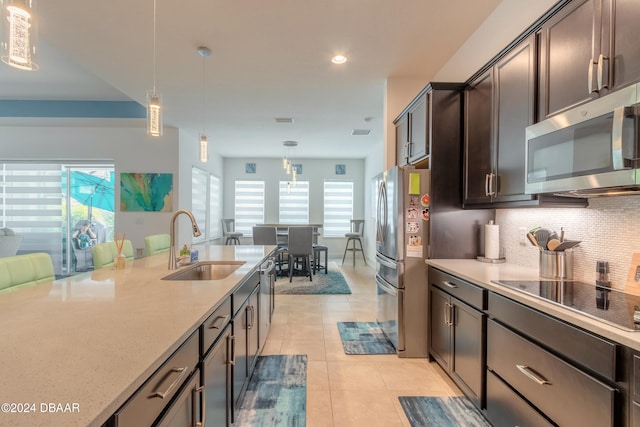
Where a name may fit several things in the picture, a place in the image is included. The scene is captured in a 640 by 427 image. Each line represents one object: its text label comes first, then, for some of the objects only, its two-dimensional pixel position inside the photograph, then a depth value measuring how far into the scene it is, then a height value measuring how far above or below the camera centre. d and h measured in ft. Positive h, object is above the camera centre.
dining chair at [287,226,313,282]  17.25 -1.76
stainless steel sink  7.26 -1.44
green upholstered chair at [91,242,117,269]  6.95 -1.08
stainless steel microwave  3.63 +1.02
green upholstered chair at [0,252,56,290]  4.71 -1.05
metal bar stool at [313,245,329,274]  19.47 -3.20
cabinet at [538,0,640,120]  3.90 +2.56
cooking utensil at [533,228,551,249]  5.90 -0.40
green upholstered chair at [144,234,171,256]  9.20 -1.08
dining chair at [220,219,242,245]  22.85 -1.58
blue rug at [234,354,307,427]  5.72 -4.08
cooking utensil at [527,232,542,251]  6.02 -0.47
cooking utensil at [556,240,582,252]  5.56 -0.52
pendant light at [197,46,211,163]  8.77 +4.95
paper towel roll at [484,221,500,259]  7.54 -0.65
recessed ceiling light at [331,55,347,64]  9.13 +5.00
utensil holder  5.78 -0.96
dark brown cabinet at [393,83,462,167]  7.80 +2.78
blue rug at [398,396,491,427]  5.67 -4.07
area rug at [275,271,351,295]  14.90 -4.00
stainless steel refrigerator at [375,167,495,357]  7.97 -0.62
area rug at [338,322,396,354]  8.65 -4.05
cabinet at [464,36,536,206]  5.83 +2.06
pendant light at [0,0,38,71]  3.75 +2.38
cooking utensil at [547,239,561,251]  5.70 -0.54
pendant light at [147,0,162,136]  6.47 +2.24
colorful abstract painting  16.46 +1.15
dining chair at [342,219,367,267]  22.70 -1.54
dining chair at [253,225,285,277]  17.97 -1.37
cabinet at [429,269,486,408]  5.69 -2.63
